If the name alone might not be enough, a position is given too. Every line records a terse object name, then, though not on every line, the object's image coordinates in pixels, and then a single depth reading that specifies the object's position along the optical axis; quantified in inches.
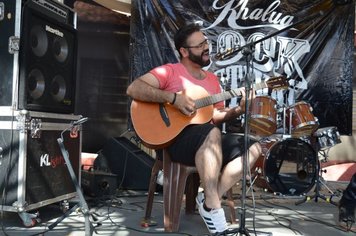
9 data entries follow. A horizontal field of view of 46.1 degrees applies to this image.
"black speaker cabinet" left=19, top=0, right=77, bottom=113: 115.3
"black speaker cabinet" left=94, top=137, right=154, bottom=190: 180.9
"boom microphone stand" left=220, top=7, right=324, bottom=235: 96.7
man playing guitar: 102.7
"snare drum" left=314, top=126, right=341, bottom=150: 175.9
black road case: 113.3
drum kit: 173.0
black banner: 218.8
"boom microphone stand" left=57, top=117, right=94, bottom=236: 91.6
